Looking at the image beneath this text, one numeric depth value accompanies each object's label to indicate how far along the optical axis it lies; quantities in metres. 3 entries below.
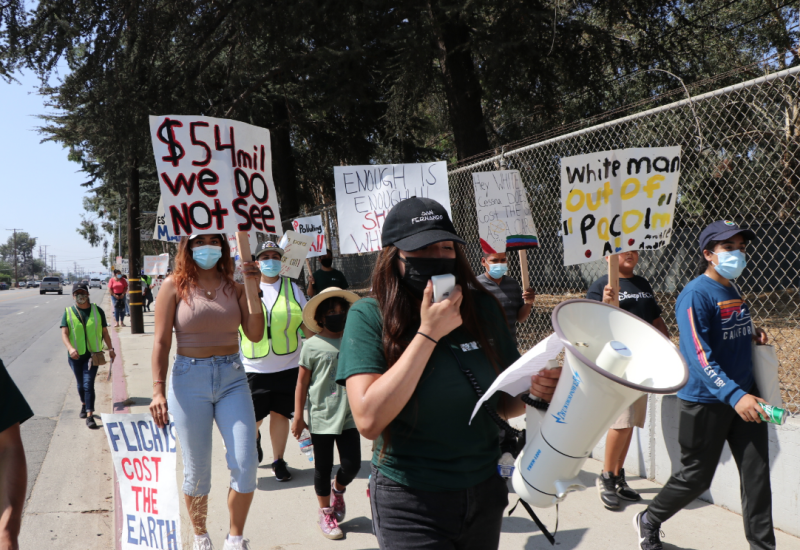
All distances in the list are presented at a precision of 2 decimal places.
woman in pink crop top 3.38
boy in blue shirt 3.12
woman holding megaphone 1.78
